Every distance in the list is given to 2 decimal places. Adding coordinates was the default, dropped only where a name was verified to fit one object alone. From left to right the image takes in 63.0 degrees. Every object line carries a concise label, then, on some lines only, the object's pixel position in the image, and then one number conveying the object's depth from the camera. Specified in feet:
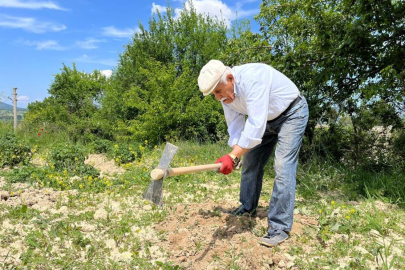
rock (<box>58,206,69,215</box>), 13.12
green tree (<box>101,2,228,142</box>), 32.01
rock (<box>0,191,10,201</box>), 14.58
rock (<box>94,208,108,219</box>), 12.68
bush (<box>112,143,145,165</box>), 22.50
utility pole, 43.71
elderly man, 8.87
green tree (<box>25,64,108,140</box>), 43.55
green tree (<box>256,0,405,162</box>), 15.30
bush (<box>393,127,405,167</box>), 18.98
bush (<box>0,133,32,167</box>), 21.68
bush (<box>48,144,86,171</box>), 19.47
